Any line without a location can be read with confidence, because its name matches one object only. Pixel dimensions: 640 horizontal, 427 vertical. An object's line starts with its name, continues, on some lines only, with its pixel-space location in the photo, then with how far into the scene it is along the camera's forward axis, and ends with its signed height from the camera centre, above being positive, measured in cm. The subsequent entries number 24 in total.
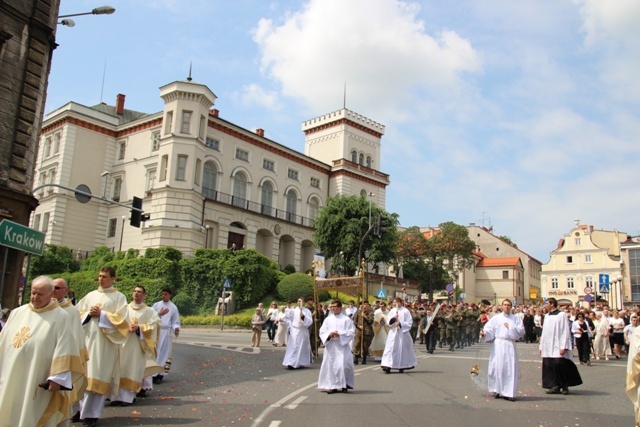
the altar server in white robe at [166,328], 1200 -40
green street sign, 1155 +130
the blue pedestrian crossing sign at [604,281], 3381 +285
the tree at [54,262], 4577 +316
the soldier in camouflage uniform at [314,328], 1901 -40
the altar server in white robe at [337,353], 1127 -70
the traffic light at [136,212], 2364 +382
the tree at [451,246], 6519 +844
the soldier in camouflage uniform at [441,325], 2439 -9
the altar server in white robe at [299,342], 1602 -73
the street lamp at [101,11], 1784 +887
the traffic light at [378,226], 2819 +446
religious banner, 2114 +122
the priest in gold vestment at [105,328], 818 -33
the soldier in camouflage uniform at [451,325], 2461 -8
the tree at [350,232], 4994 +730
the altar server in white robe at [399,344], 1488 -60
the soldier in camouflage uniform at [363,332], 1812 -41
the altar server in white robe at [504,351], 1062 -47
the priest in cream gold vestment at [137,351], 885 -67
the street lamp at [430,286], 6358 +388
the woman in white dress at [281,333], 2570 -82
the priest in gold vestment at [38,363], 544 -57
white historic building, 4525 +1121
